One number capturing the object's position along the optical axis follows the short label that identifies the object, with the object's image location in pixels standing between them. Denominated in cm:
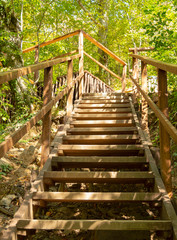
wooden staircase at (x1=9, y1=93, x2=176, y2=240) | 173
